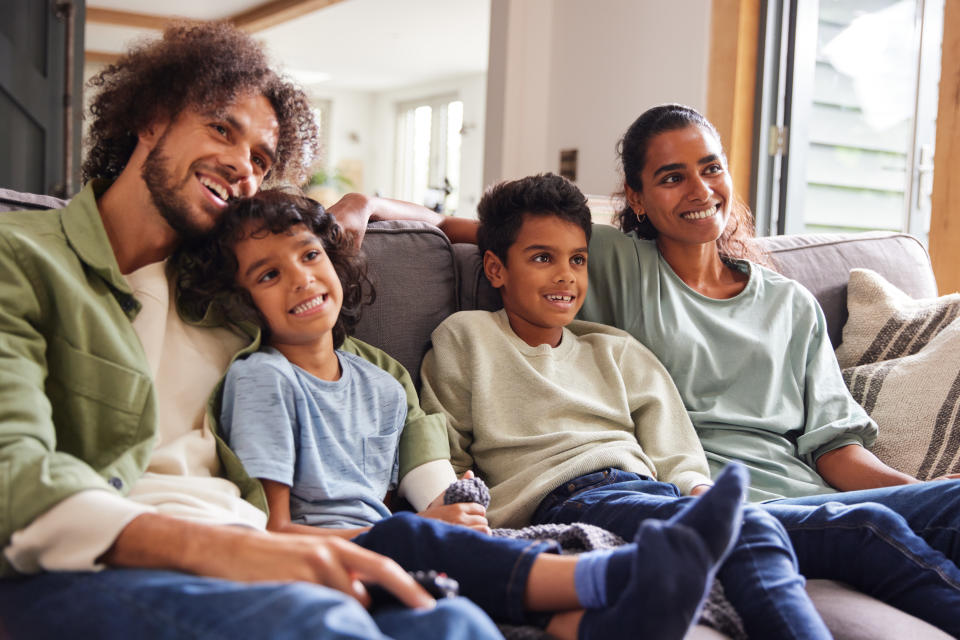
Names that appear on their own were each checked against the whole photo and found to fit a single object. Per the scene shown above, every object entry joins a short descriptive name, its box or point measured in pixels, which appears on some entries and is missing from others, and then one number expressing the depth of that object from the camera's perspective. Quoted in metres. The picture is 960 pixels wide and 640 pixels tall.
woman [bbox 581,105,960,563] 1.71
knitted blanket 1.12
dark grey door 3.56
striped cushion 1.75
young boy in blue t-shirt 0.92
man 0.85
